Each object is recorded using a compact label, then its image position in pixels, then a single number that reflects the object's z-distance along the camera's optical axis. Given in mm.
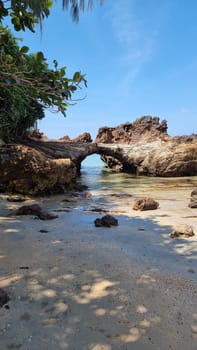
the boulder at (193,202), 5934
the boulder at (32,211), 5020
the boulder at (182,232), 3789
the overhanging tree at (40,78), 2467
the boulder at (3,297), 2087
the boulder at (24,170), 7422
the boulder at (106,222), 4406
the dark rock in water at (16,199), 6720
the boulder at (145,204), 5840
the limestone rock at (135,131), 20344
